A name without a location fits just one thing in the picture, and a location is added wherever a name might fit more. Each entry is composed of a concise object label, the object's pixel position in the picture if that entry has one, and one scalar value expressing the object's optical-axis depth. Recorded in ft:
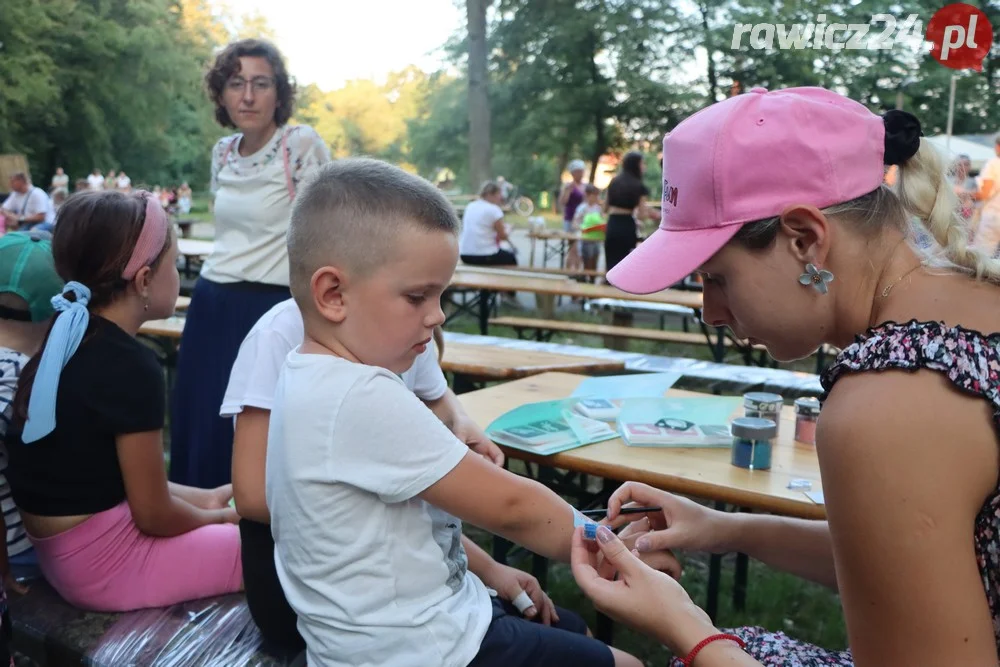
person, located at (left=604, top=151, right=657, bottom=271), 27.40
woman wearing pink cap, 3.31
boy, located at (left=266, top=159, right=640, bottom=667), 4.46
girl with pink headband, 6.31
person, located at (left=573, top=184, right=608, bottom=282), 38.11
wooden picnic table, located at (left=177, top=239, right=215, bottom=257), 32.91
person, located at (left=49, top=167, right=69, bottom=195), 59.82
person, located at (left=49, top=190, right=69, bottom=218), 52.18
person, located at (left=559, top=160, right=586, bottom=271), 49.57
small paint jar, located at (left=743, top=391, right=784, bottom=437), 7.75
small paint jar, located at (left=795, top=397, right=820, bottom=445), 7.61
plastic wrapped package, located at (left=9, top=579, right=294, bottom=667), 5.95
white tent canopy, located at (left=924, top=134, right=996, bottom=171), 49.76
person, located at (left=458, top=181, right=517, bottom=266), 32.50
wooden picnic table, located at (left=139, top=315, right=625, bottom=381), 12.68
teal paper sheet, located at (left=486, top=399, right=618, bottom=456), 7.47
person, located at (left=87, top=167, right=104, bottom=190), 61.62
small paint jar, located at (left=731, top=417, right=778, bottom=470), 6.89
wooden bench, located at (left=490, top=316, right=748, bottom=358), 21.44
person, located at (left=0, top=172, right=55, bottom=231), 45.78
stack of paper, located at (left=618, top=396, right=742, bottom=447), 7.59
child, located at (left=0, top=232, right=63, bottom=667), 6.91
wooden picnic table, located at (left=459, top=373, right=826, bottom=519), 6.40
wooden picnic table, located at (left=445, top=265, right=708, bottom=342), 21.77
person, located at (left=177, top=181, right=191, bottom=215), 96.78
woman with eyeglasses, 10.65
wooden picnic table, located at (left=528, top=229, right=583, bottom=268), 40.04
